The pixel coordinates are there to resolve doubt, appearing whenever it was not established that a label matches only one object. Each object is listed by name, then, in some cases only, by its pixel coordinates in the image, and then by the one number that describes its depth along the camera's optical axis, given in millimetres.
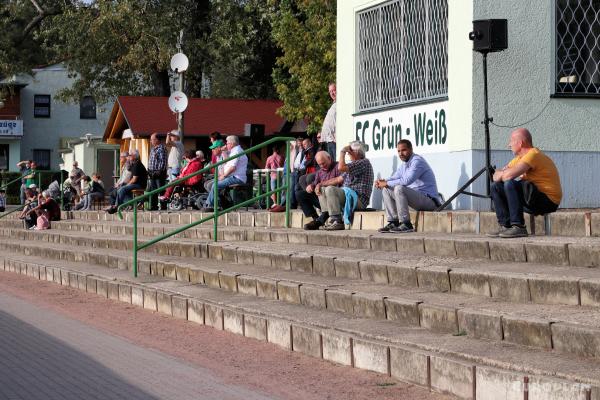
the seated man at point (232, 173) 18641
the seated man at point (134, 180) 23562
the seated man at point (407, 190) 12516
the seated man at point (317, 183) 14477
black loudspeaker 12508
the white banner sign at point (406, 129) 14172
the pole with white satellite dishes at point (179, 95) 24047
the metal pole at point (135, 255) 14602
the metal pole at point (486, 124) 12477
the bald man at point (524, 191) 10359
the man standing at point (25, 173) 30462
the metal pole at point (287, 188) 15070
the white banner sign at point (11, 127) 64750
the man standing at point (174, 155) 23328
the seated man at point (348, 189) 14039
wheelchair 21581
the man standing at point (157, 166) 22453
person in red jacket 21344
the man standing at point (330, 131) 17250
